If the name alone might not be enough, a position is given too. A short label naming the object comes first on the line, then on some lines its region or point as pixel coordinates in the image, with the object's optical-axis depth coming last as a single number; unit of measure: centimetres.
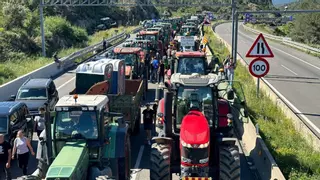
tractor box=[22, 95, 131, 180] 934
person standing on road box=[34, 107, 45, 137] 1537
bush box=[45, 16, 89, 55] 4984
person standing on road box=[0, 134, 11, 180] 1320
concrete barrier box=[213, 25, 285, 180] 1136
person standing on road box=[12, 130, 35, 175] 1192
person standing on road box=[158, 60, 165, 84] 2593
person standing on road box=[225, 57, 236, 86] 2191
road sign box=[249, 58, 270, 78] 1492
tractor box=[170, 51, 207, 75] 2061
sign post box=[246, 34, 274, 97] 1494
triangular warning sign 1503
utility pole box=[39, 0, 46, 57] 3944
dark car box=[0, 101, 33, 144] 1398
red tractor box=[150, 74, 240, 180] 963
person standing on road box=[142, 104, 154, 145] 1541
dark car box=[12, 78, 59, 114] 1792
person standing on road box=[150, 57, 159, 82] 2725
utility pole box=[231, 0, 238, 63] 2545
